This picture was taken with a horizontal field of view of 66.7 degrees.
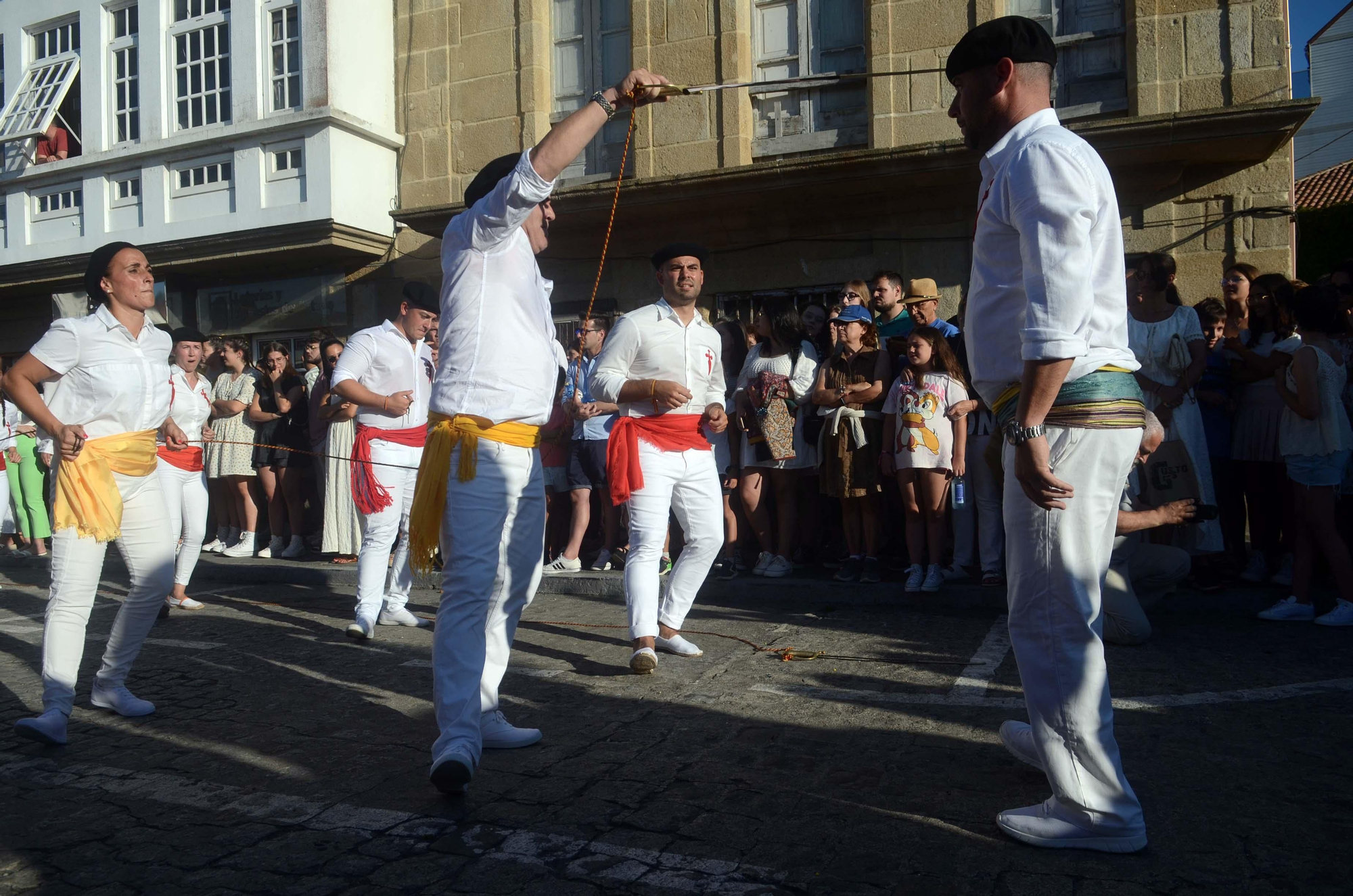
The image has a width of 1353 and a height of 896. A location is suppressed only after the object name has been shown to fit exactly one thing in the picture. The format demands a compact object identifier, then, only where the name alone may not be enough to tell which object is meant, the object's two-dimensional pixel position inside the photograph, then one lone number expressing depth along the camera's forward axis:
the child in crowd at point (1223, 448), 7.15
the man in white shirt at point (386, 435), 6.42
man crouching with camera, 4.64
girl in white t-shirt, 7.11
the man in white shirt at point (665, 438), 5.31
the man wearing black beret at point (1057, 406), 2.69
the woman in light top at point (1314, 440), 5.92
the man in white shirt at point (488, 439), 3.57
